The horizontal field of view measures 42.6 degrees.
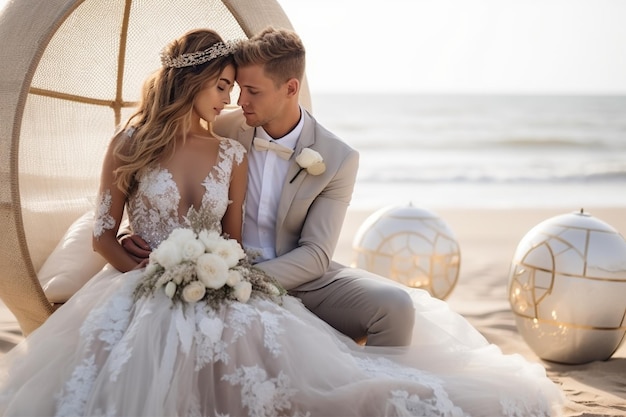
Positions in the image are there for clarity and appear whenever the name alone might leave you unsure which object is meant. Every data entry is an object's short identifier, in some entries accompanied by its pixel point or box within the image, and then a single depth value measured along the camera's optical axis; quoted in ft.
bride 8.04
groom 10.56
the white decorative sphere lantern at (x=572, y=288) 12.20
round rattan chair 10.60
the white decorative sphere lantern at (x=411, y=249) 14.01
